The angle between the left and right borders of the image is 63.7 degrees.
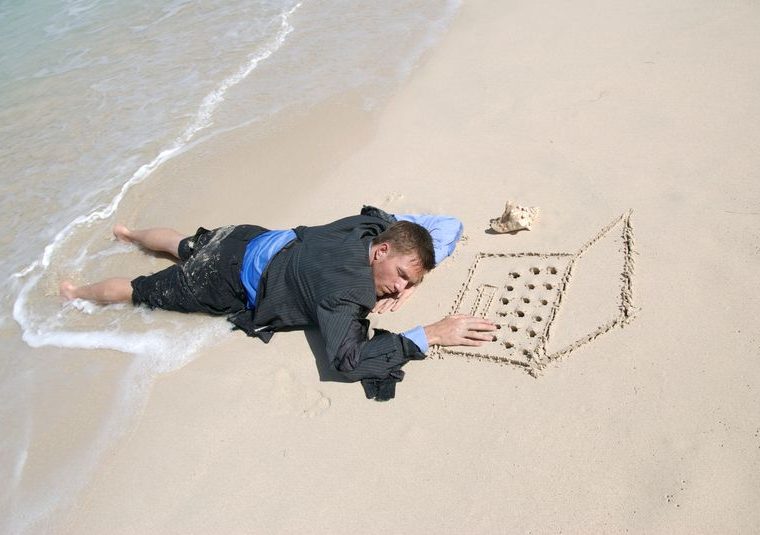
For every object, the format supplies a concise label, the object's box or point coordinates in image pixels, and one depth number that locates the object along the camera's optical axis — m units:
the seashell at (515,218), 3.68
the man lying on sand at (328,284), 3.12
